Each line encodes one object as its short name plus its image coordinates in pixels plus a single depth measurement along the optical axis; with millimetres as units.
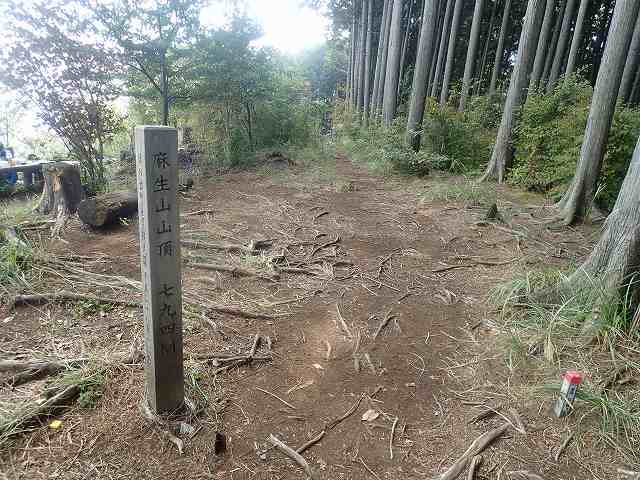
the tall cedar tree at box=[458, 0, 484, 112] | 12602
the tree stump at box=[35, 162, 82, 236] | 5473
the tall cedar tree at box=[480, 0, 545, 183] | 8281
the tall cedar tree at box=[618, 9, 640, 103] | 10586
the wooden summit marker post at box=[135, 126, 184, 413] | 1719
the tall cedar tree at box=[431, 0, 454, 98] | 16047
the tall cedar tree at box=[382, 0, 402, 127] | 12141
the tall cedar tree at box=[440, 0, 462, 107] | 13719
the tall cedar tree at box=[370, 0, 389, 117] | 16266
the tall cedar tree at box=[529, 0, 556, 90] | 10891
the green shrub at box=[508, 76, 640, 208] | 6512
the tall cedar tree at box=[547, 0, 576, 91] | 12727
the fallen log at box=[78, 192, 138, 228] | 4949
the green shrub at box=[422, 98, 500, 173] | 9914
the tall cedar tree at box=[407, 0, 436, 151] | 9945
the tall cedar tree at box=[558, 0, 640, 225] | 5402
